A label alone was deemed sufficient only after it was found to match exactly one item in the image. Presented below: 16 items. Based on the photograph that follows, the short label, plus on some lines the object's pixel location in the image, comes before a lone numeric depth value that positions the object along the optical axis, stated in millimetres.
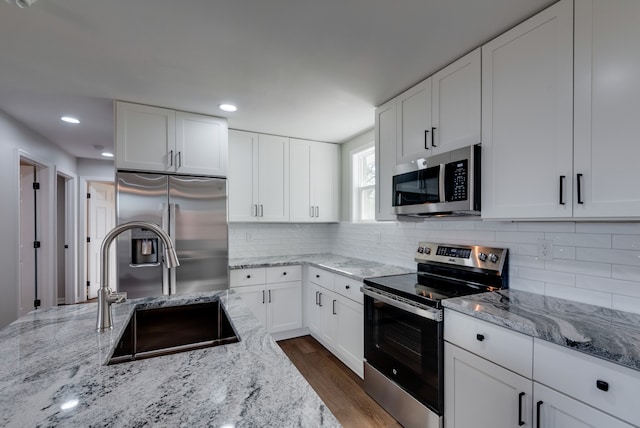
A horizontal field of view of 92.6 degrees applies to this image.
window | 3496
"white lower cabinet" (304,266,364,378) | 2539
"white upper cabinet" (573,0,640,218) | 1210
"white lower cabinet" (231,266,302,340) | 3154
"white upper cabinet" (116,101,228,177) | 2598
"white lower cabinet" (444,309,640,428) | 1069
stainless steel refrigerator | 2621
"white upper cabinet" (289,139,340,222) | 3684
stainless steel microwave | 1812
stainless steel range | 1734
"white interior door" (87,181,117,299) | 5105
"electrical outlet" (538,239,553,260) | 1766
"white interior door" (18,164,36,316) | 3752
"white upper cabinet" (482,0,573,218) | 1416
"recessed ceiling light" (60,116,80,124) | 2959
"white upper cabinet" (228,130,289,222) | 3382
